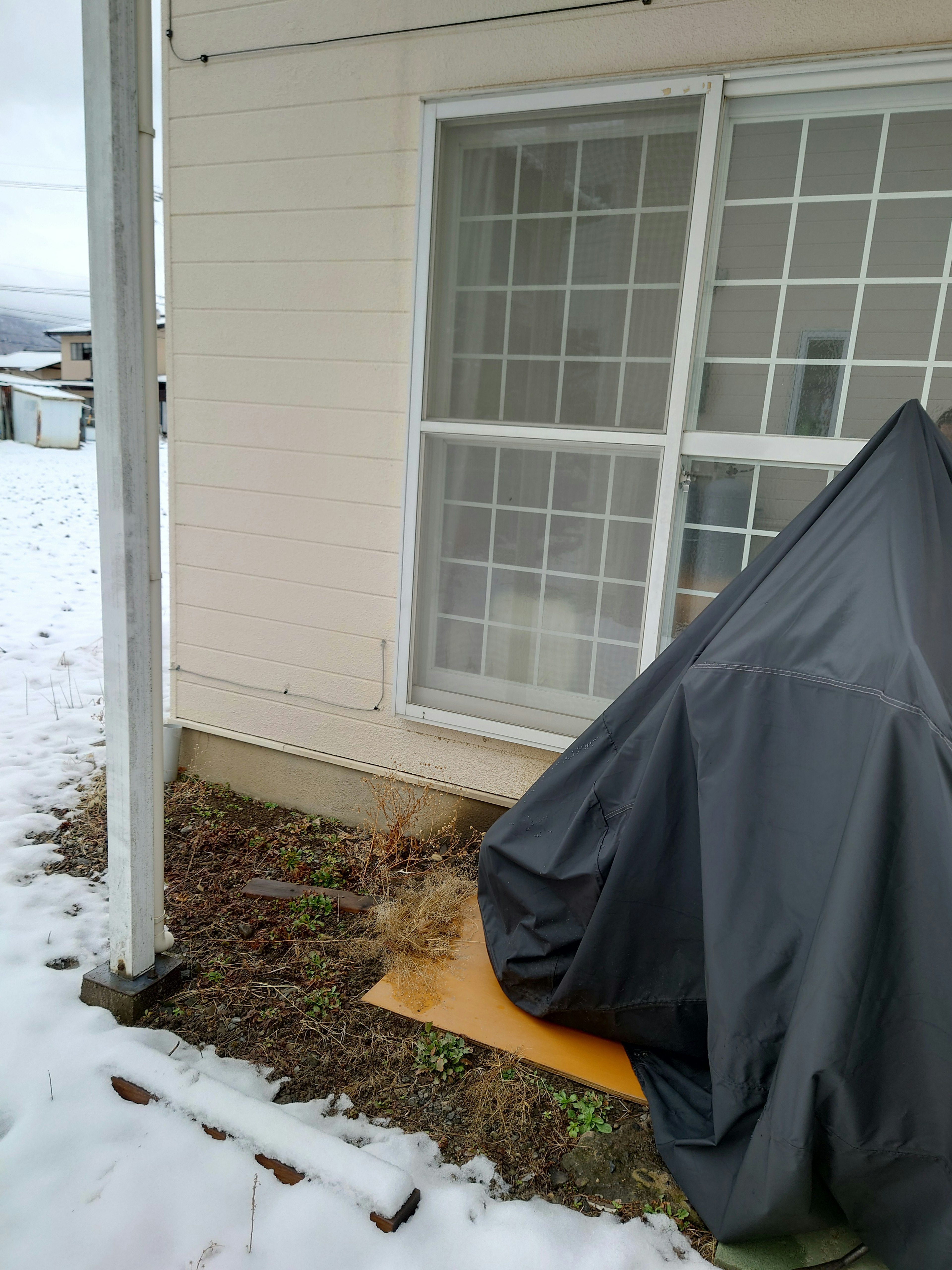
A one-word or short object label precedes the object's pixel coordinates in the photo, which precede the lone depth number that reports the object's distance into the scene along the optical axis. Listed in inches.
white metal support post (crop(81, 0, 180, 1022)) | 69.1
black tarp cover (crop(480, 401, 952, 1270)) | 55.6
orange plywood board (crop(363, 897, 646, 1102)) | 79.4
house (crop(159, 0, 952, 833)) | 90.7
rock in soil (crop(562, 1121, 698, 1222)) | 66.8
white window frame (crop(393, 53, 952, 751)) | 87.7
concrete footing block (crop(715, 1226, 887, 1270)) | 61.2
